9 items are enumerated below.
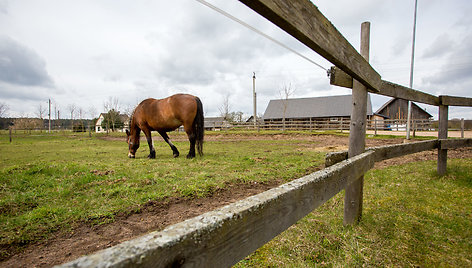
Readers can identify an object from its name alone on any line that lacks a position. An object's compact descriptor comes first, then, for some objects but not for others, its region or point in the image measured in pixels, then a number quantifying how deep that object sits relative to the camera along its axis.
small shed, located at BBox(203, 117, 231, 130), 63.25
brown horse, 7.65
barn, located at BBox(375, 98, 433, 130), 35.44
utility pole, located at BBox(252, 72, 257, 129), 38.64
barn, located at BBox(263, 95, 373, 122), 37.94
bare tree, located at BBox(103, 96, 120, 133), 40.68
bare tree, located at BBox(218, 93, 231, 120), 48.69
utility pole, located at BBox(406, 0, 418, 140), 14.43
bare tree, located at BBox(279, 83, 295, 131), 35.48
